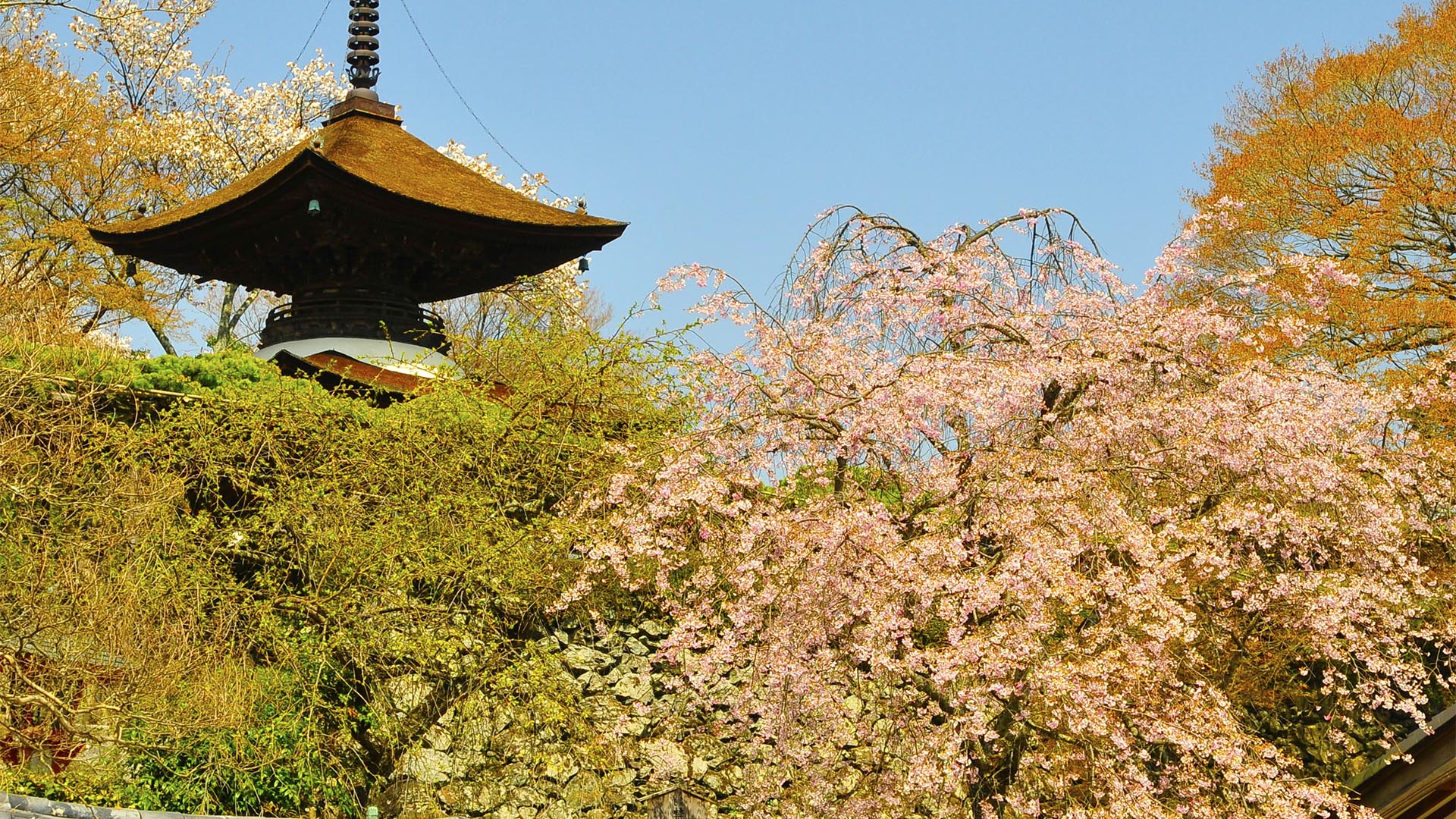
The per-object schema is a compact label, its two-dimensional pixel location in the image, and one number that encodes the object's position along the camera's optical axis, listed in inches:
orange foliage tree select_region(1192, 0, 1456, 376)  1270.9
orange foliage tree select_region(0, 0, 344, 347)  1545.3
